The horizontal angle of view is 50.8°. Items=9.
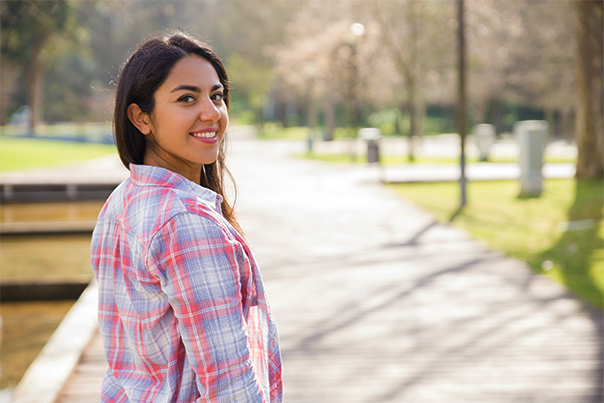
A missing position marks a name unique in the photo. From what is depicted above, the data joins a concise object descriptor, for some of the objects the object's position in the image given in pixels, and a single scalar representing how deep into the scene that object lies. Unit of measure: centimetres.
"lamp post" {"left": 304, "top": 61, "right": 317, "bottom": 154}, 2802
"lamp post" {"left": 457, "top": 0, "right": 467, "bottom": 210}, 1057
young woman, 120
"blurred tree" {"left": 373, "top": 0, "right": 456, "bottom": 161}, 2422
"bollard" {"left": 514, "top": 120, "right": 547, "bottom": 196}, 1245
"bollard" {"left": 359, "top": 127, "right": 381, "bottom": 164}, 1867
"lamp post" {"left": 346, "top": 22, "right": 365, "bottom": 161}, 1962
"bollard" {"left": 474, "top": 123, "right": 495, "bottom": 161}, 2169
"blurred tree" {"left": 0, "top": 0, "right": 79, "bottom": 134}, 2295
